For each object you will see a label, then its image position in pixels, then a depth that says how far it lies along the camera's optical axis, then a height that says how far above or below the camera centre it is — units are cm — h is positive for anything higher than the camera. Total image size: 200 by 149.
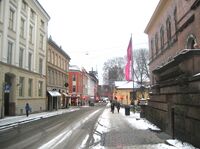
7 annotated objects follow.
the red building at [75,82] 7404 +295
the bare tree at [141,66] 6084 +643
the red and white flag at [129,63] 2556 +302
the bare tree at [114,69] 8334 +776
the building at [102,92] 12877 +7
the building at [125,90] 6668 +46
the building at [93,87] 10005 +228
